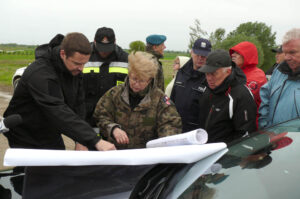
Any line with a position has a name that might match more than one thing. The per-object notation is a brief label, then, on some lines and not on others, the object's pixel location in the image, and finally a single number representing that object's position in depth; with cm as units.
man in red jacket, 340
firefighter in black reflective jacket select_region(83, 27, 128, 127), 352
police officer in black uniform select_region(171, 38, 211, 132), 333
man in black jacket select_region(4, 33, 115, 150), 217
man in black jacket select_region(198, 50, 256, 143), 256
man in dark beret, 428
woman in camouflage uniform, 235
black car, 141
